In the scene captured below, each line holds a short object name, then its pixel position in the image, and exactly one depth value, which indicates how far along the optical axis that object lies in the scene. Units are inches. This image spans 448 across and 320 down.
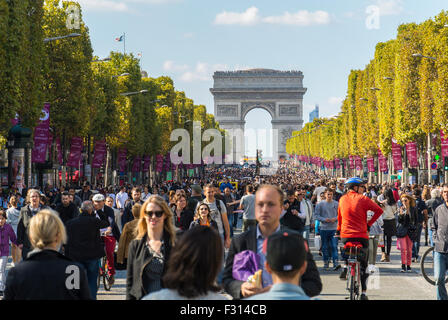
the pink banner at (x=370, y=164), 2504.9
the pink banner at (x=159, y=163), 2736.2
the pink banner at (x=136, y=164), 2481.5
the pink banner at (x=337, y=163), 3629.2
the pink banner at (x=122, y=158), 2230.7
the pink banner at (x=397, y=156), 2009.1
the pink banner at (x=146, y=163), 2668.3
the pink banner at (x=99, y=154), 1907.0
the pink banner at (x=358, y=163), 2862.0
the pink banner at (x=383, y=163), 2271.2
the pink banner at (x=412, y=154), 1828.2
